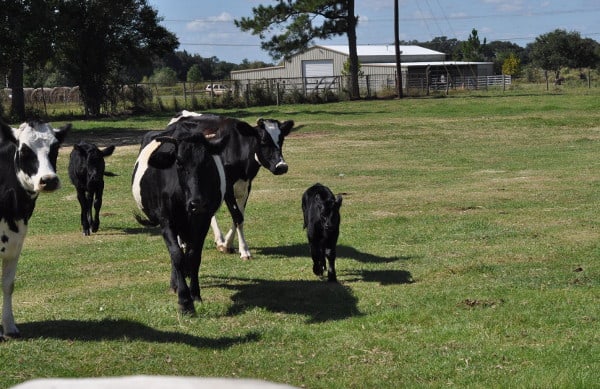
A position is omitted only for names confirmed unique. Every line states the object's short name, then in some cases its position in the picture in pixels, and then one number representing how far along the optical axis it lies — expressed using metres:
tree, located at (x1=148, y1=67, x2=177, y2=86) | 125.81
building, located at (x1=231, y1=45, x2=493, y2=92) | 104.75
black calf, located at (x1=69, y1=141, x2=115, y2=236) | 15.38
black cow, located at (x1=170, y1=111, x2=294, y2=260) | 12.74
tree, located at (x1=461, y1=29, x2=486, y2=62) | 128.88
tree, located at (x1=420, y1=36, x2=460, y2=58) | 183.74
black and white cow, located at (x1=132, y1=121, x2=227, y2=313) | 9.42
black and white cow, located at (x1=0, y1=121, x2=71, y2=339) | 8.02
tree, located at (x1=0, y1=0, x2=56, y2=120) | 41.25
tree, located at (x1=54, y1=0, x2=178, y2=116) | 54.94
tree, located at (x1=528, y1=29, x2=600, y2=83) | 102.25
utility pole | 62.12
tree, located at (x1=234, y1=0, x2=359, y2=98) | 59.56
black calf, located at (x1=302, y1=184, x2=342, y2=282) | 10.74
